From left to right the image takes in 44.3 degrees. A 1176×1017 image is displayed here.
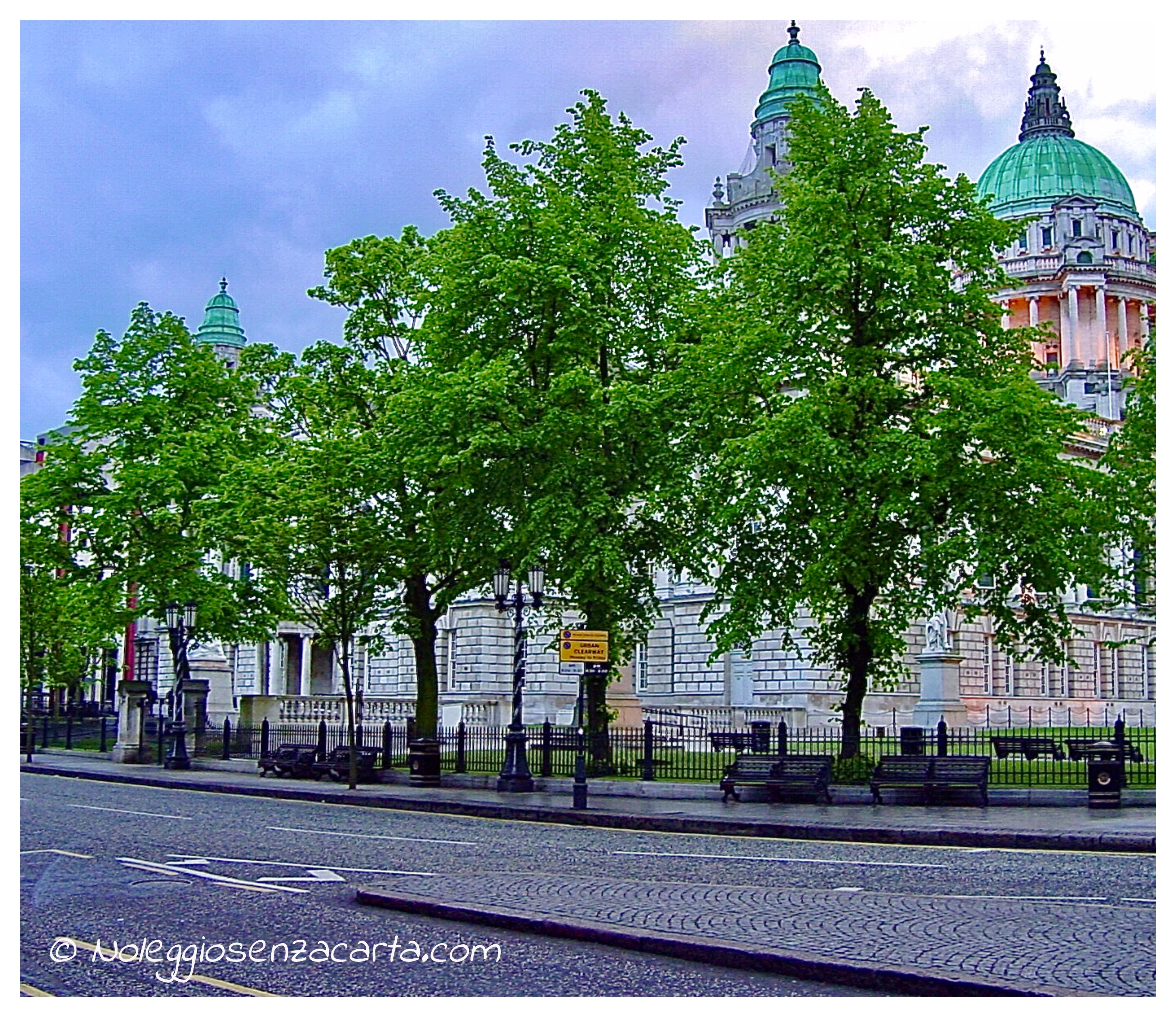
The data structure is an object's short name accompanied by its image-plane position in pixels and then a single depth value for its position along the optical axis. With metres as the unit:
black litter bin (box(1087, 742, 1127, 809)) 22.48
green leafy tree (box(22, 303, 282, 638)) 40.62
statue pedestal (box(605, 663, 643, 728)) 45.41
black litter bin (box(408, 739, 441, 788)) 30.17
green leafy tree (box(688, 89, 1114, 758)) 25.09
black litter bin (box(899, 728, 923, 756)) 27.17
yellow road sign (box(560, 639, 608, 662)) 24.44
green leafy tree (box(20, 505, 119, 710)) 40.38
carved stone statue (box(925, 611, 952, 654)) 46.84
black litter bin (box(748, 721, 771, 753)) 31.20
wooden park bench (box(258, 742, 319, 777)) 33.81
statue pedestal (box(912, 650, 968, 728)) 45.38
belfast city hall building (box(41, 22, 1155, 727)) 47.44
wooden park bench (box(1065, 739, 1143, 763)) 26.17
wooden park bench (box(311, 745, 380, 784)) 32.25
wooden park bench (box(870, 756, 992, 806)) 23.86
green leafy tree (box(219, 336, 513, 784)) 28.89
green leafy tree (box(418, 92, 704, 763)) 28.25
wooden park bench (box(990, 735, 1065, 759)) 29.52
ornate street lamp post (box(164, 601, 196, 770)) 37.66
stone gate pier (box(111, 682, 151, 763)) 41.00
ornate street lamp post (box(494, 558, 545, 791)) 27.44
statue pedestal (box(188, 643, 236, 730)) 53.16
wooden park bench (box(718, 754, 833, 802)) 24.80
